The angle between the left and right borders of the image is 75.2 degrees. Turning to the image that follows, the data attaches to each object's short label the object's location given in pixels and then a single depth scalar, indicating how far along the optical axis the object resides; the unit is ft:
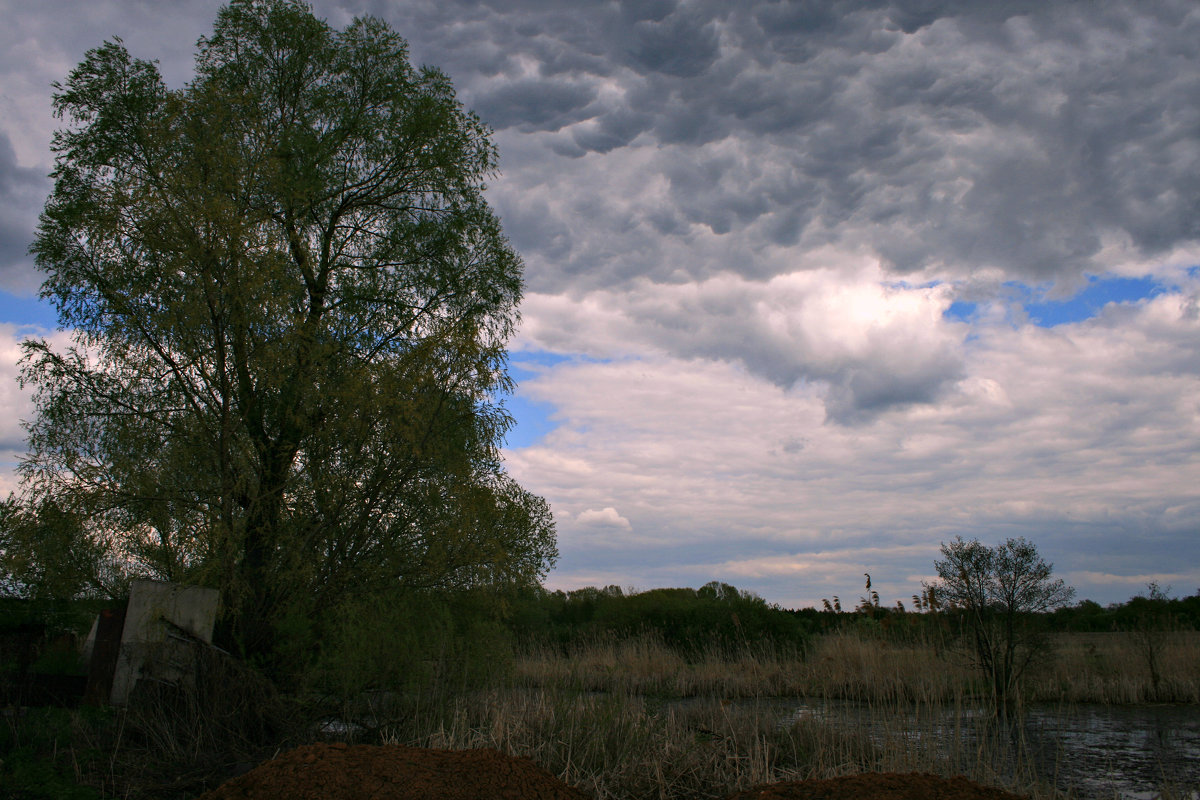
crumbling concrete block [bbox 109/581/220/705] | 28.89
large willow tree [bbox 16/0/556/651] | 37.52
